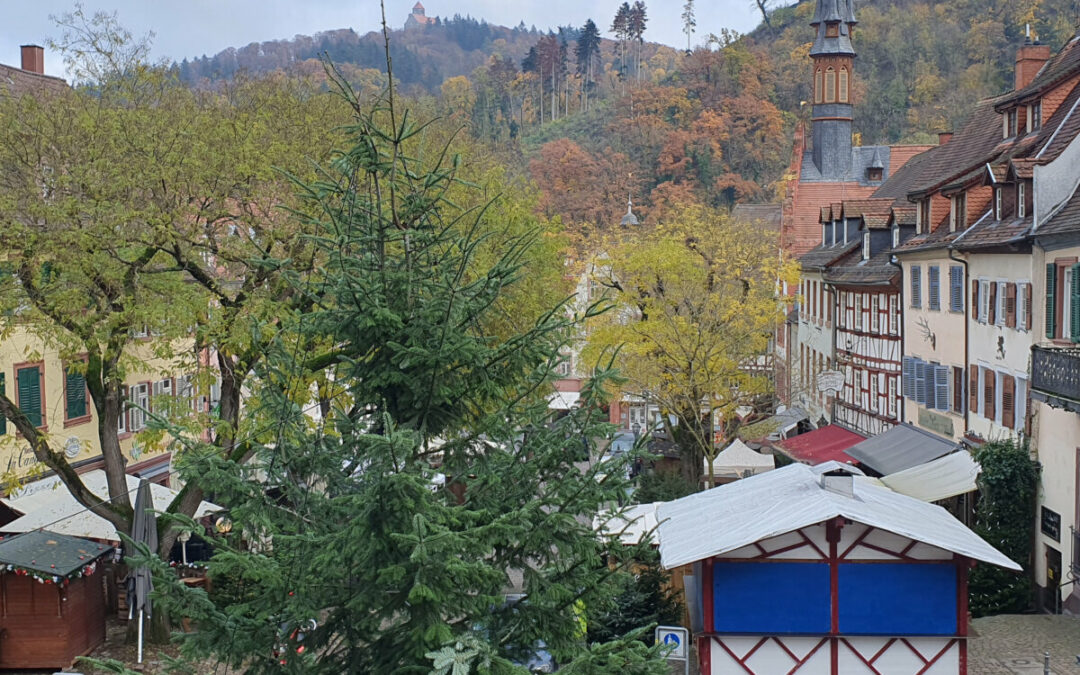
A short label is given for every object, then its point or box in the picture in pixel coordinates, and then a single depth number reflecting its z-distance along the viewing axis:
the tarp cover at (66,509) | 22.11
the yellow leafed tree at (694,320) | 34.09
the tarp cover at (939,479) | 24.69
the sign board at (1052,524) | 21.89
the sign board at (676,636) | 15.09
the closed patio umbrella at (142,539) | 18.25
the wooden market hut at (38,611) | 18.67
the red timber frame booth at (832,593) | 15.52
